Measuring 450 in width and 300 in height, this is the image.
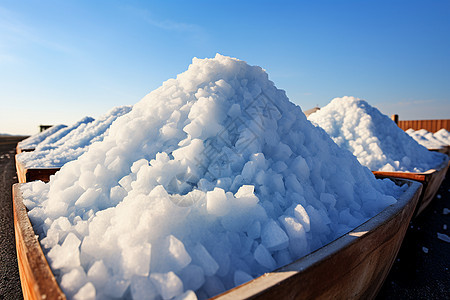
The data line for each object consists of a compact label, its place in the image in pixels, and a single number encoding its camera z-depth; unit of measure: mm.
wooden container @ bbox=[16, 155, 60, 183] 2135
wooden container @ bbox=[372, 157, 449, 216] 2281
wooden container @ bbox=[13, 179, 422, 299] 587
